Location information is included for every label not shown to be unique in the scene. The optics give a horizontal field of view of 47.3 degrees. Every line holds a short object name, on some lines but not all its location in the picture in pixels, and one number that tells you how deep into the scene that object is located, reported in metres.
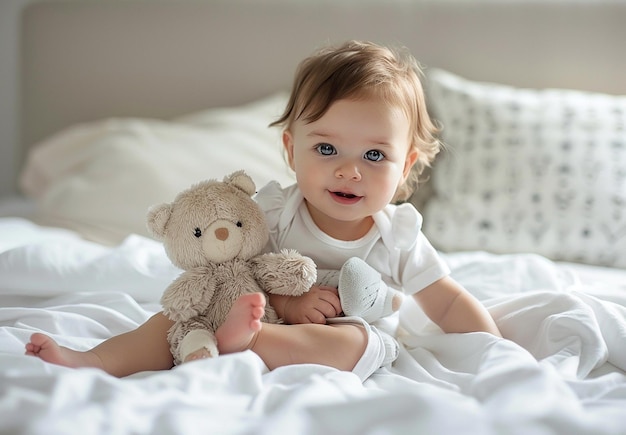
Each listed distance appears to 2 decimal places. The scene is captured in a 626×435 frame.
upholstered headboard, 2.13
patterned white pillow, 1.74
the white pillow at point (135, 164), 1.86
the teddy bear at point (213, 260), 1.03
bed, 0.78
